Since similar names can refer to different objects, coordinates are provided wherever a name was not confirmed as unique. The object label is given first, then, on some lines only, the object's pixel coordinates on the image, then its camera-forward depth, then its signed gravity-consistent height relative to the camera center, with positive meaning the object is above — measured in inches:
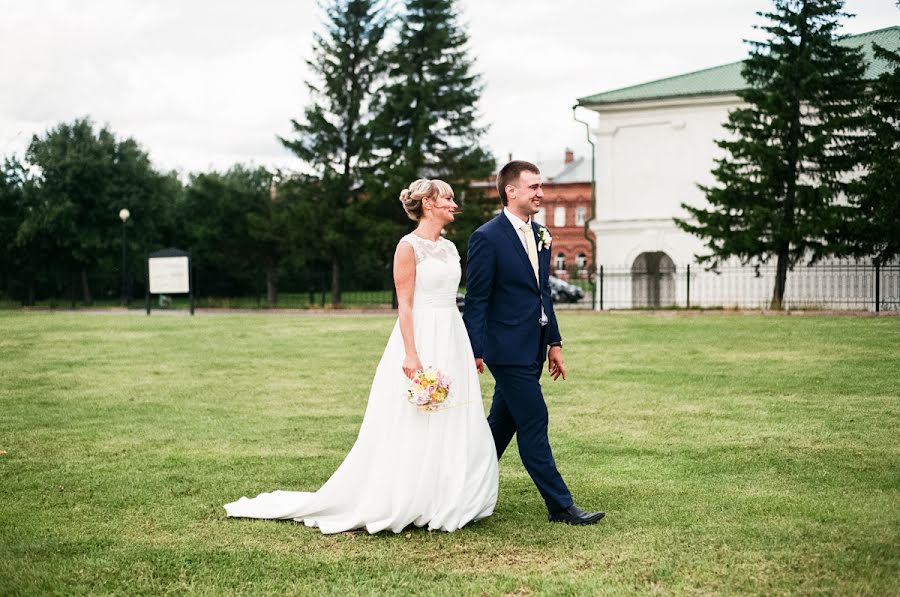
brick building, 3085.6 +235.0
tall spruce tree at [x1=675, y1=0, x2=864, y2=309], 1135.6 +175.5
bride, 217.2 -36.4
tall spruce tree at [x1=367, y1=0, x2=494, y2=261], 1611.7 +293.8
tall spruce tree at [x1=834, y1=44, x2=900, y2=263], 1045.2 +110.8
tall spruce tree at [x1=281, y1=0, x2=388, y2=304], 1701.5 +322.1
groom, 219.6 -8.3
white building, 1445.6 +180.2
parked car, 1673.2 -20.3
